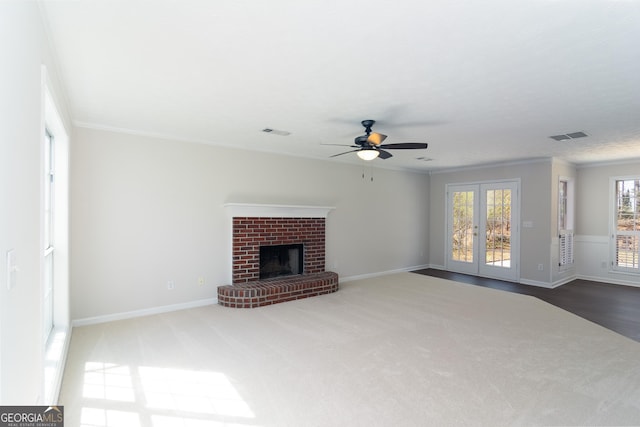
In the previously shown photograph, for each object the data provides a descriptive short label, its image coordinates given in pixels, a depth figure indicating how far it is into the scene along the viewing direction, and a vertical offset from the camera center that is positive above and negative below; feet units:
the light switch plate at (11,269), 4.10 -0.74
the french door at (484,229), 22.39 -0.90
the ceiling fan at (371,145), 12.43 +2.71
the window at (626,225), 21.22 -0.42
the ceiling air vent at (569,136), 14.65 +3.68
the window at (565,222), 21.53 -0.30
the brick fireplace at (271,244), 16.02 -2.01
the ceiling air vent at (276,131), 14.28 +3.61
